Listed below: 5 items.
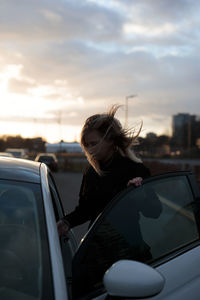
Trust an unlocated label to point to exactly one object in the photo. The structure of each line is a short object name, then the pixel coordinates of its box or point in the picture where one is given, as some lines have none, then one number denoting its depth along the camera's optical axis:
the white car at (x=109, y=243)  1.63
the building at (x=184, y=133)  92.31
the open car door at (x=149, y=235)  1.91
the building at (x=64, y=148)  78.31
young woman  2.57
